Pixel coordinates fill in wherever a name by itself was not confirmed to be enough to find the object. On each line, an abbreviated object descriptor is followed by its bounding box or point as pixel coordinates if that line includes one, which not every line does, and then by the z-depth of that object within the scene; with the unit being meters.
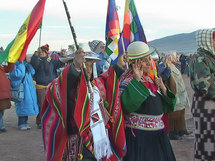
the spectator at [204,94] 3.75
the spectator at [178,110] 7.61
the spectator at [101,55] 6.64
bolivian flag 3.96
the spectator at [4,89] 7.93
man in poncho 3.47
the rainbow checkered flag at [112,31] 5.78
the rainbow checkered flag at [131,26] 6.12
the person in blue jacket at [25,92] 8.31
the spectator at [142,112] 4.05
